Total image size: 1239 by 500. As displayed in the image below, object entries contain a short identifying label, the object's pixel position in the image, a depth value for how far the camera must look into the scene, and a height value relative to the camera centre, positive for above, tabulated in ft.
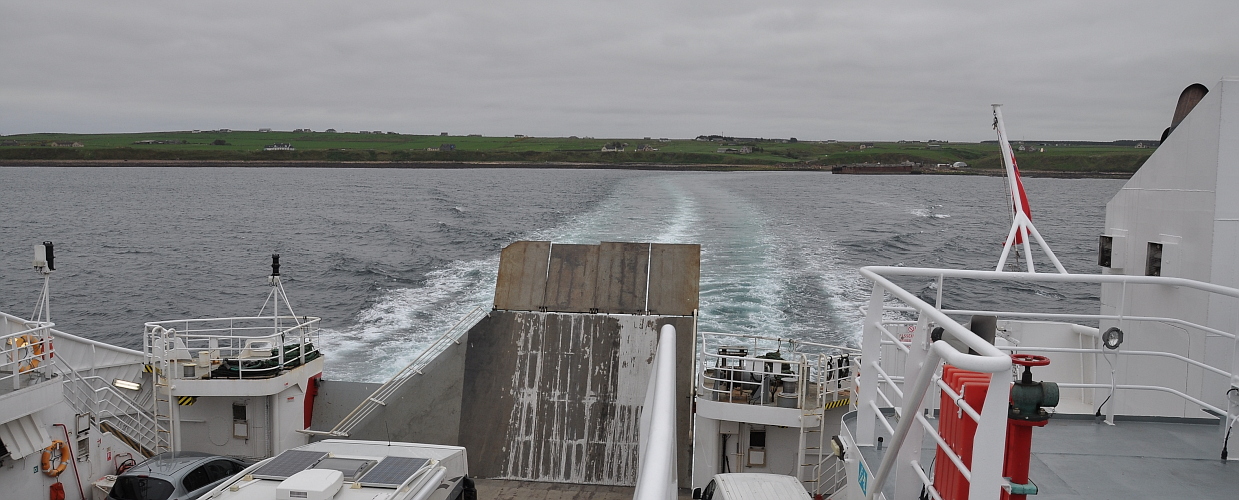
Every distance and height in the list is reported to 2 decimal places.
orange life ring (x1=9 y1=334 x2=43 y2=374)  31.90 -7.63
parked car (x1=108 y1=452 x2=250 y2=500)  30.25 -11.87
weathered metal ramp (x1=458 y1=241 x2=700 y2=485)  38.11 -9.10
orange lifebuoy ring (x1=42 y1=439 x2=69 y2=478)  31.60 -11.57
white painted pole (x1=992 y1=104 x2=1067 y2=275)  30.38 -0.34
